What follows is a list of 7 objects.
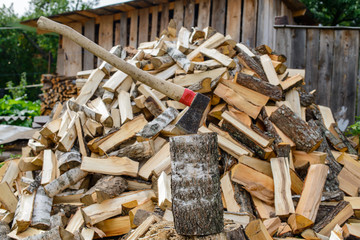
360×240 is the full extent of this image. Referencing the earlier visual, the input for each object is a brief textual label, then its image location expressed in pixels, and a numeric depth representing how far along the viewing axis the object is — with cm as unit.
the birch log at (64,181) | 336
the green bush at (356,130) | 506
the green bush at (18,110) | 811
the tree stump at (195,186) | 203
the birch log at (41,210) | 311
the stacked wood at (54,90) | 625
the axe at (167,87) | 286
